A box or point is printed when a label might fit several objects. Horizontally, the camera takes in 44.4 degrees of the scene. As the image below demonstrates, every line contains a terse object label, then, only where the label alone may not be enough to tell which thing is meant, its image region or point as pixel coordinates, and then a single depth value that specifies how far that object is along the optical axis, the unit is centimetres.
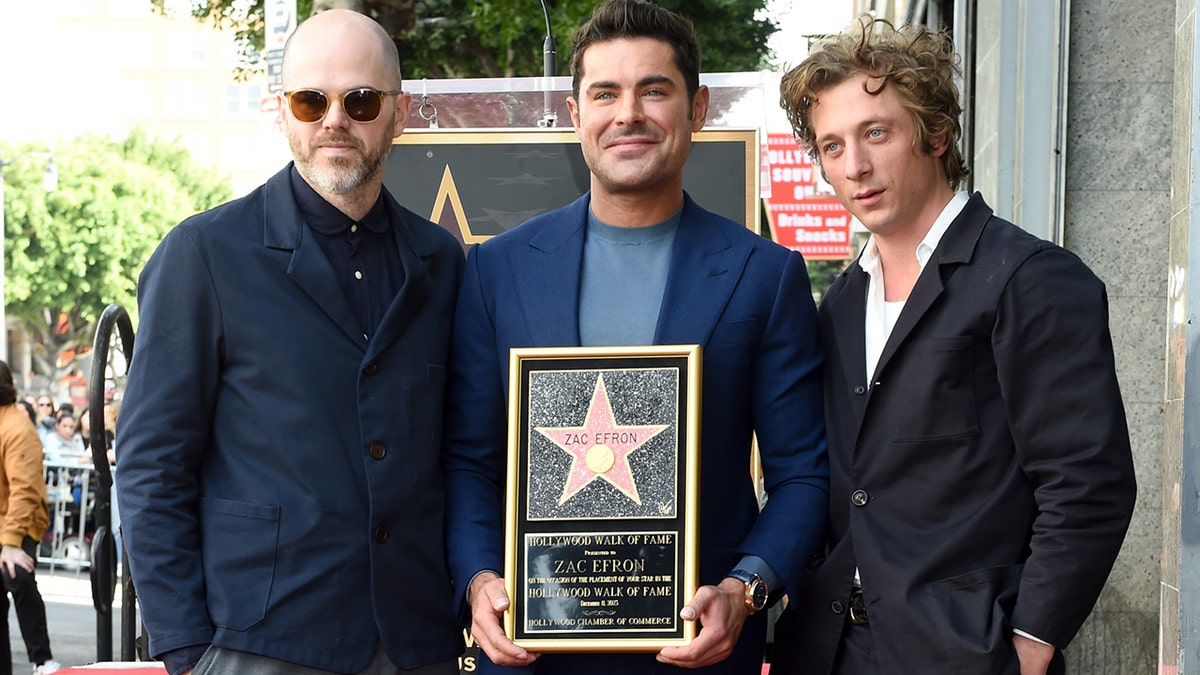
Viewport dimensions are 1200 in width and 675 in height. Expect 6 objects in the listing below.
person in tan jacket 1015
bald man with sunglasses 331
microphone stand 798
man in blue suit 347
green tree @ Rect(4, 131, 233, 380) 5391
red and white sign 2092
